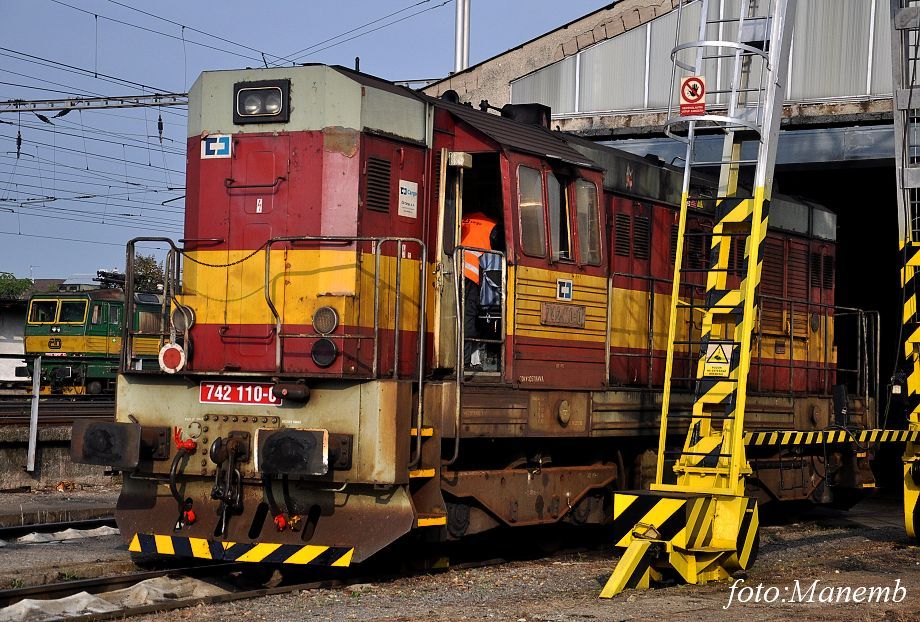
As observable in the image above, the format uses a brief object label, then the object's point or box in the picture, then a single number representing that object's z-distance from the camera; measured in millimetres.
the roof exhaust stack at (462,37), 28594
